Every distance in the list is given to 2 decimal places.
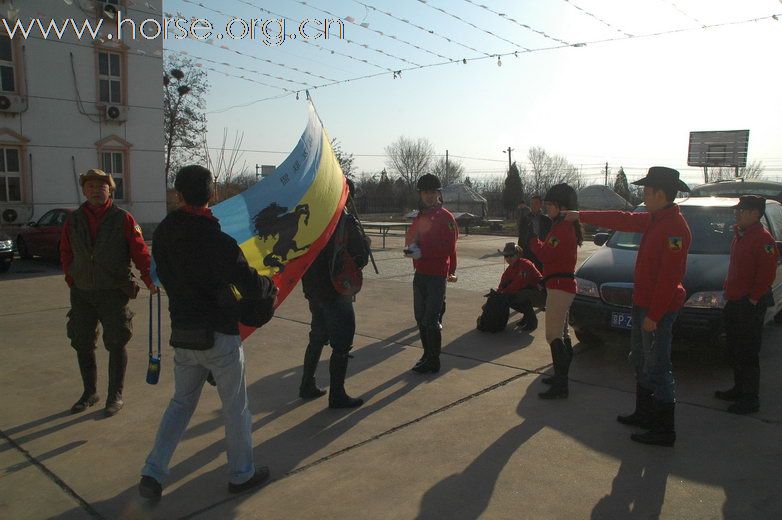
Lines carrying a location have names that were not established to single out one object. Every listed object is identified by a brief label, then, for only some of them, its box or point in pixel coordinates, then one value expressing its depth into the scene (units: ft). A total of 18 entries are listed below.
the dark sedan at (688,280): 18.95
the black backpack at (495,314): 24.62
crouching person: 25.00
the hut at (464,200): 181.57
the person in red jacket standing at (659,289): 13.25
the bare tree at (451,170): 281.74
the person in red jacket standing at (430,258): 18.66
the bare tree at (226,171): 68.86
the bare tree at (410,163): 274.77
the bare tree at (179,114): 101.91
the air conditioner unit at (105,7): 61.67
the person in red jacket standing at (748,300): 15.76
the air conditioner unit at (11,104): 57.00
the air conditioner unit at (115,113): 63.72
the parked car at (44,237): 48.67
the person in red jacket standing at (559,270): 16.14
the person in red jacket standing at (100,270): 14.78
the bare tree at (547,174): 264.93
